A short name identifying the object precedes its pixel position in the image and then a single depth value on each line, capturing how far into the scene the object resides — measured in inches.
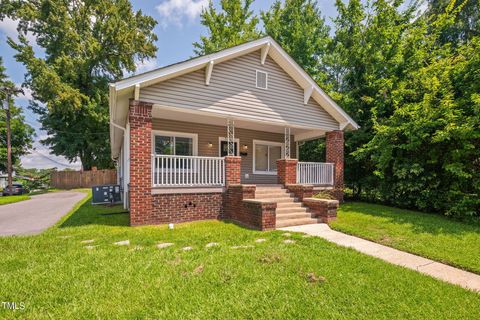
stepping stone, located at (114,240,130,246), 200.1
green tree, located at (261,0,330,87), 735.1
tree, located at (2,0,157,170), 892.6
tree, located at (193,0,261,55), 814.5
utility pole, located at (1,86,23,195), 756.0
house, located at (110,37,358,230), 268.4
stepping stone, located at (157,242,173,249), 195.5
